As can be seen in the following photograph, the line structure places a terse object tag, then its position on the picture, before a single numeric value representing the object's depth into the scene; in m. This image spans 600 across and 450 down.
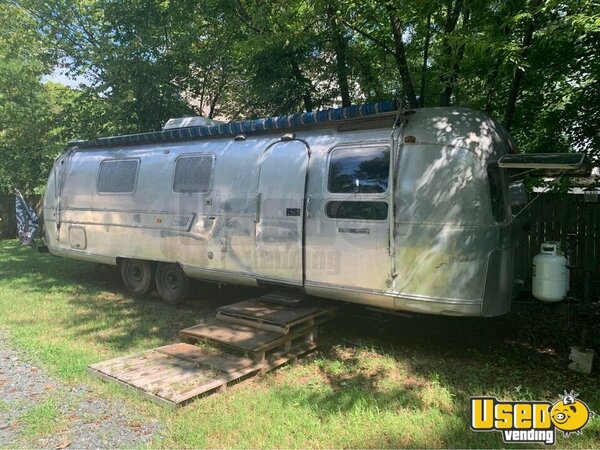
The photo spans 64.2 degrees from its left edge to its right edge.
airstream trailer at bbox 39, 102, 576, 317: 5.15
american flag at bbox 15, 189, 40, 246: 11.56
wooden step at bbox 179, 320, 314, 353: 5.27
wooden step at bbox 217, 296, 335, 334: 5.66
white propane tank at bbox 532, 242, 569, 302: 5.28
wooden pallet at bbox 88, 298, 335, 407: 4.66
